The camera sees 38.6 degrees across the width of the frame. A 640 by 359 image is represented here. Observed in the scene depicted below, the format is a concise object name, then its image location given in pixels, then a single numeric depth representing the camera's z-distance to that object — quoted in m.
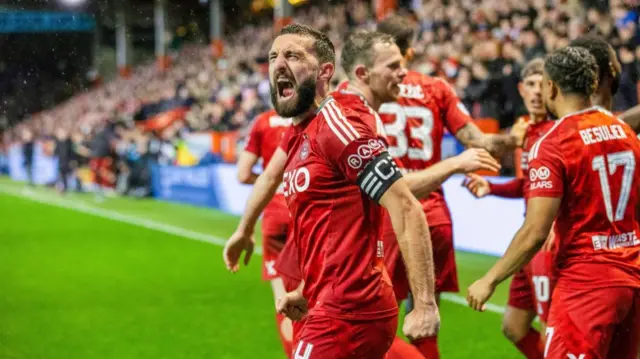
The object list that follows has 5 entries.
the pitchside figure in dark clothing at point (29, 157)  35.88
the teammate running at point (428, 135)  5.71
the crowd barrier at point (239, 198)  11.96
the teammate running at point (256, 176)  6.85
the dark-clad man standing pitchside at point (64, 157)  28.30
